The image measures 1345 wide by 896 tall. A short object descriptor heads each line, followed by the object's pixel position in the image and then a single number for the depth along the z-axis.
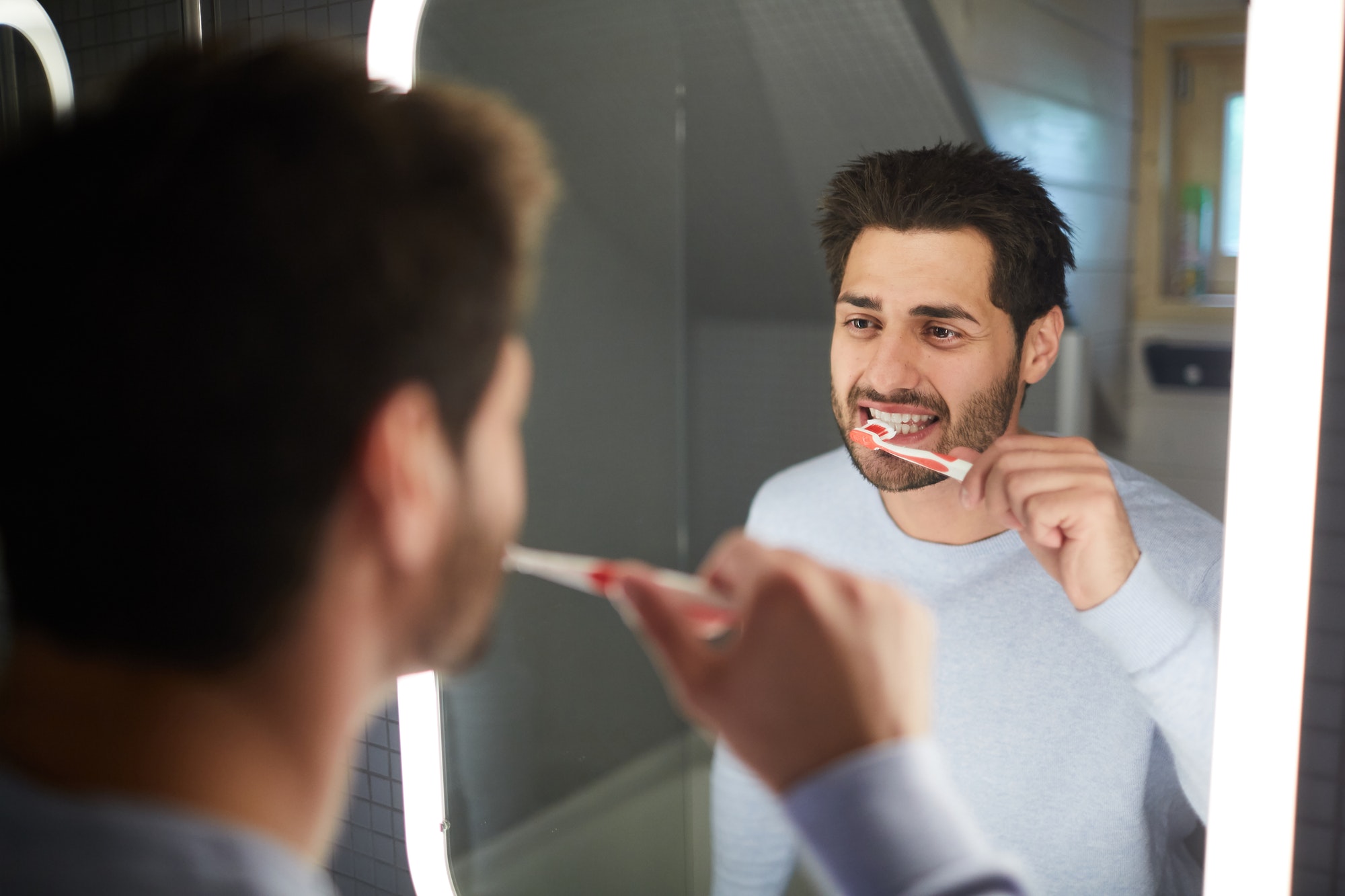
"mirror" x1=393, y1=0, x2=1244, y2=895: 0.84
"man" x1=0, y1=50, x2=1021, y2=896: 0.51
